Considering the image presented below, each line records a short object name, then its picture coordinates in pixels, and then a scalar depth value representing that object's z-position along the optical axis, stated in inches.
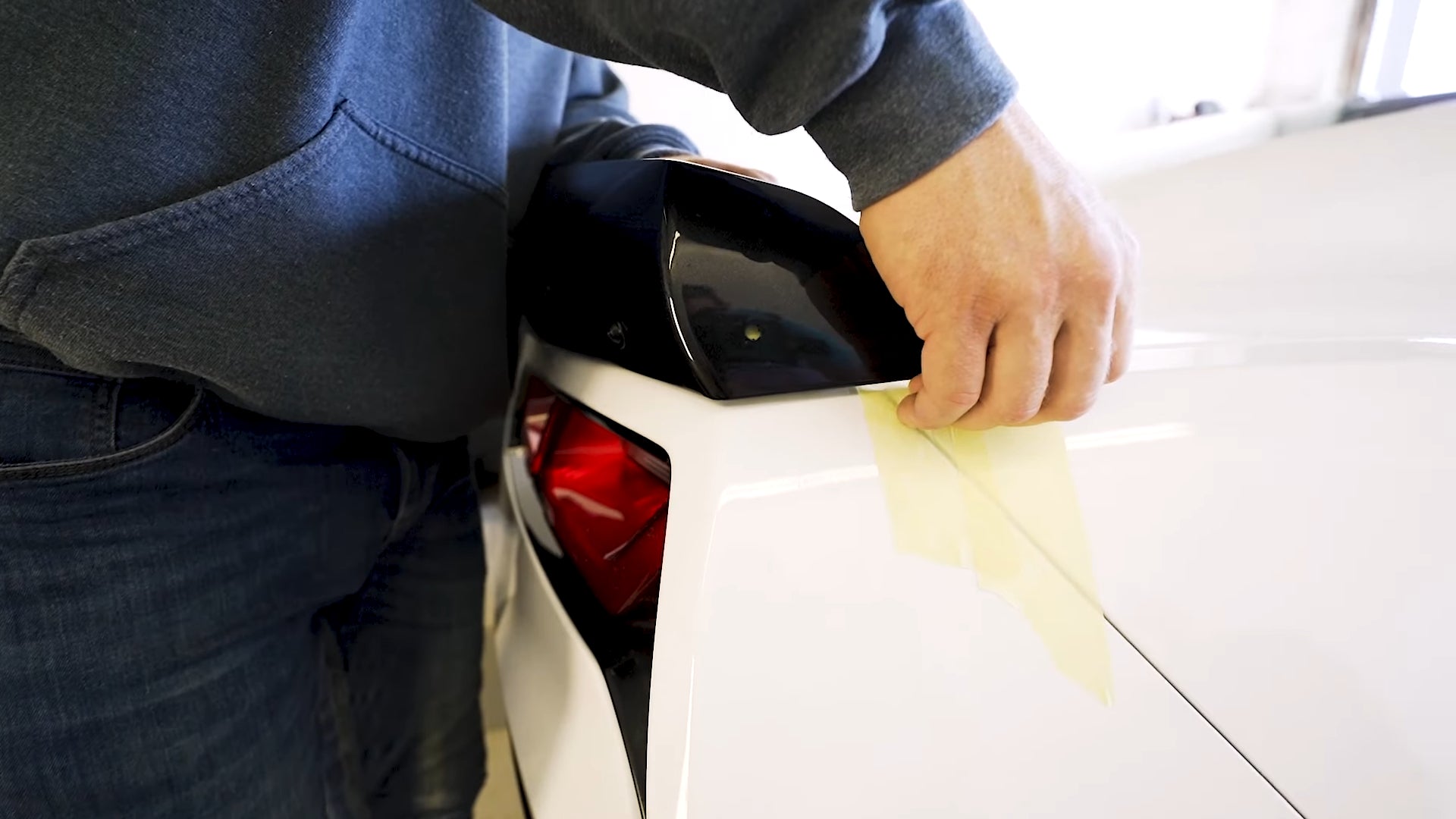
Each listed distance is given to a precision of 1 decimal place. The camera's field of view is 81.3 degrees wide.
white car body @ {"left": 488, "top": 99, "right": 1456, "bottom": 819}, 15.7
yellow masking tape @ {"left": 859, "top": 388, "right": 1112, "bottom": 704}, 16.7
